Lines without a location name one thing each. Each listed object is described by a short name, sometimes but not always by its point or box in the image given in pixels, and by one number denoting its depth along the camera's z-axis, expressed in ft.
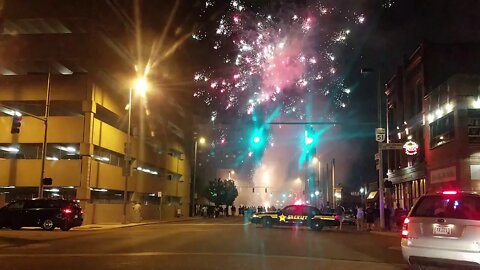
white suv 30.45
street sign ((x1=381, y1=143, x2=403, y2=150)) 97.04
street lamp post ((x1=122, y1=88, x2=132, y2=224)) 120.98
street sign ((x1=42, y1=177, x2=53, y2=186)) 101.30
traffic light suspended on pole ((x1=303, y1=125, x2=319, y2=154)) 88.43
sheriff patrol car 100.53
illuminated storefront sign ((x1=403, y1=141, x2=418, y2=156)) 103.14
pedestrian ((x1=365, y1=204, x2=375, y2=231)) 102.69
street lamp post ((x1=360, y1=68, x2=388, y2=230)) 98.99
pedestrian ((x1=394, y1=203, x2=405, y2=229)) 104.37
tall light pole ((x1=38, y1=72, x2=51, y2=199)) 102.86
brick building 94.43
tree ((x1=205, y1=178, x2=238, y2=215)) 270.26
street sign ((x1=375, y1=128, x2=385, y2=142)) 95.96
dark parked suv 90.59
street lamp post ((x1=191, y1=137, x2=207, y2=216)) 215.10
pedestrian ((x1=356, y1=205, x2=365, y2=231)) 108.99
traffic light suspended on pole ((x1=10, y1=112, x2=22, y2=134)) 88.48
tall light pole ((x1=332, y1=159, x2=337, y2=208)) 224.08
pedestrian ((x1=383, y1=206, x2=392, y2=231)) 104.01
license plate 31.19
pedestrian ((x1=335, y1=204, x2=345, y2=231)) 112.00
